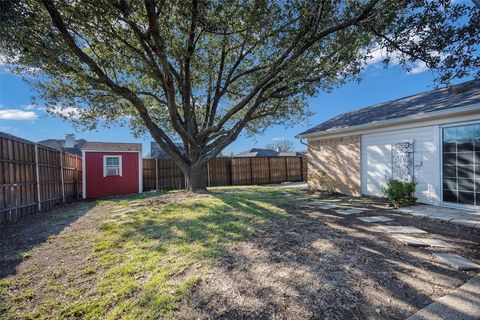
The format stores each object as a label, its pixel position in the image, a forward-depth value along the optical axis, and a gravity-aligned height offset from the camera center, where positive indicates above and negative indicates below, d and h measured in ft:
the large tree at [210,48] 14.66 +8.89
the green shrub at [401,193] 20.62 -3.44
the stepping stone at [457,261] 8.89 -4.31
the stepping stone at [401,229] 13.02 -4.27
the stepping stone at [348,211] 17.62 -4.34
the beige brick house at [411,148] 18.71 +0.63
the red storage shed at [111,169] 35.47 -1.25
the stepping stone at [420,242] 10.98 -4.25
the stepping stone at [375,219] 15.51 -4.32
